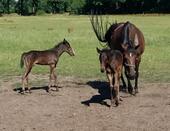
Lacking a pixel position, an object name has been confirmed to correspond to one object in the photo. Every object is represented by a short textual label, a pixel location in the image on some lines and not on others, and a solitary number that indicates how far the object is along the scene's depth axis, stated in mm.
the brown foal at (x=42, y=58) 13930
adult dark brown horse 12234
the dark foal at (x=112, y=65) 12141
